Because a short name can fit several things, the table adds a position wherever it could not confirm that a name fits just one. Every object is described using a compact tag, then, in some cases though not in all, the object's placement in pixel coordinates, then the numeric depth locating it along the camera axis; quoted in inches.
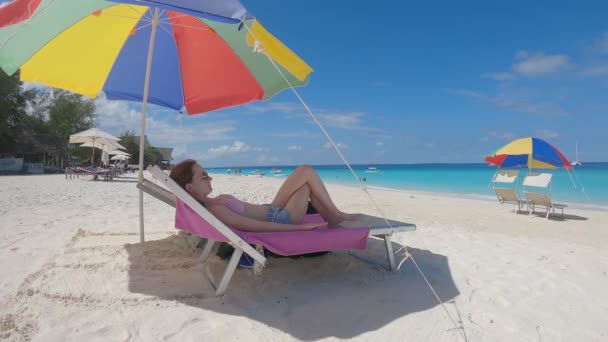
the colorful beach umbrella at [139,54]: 108.0
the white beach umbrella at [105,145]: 624.1
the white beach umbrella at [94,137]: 562.3
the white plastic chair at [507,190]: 329.0
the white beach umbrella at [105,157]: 658.0
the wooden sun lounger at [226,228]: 88.9
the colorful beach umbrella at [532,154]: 316.5
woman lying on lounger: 107.5
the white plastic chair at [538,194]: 303.3
